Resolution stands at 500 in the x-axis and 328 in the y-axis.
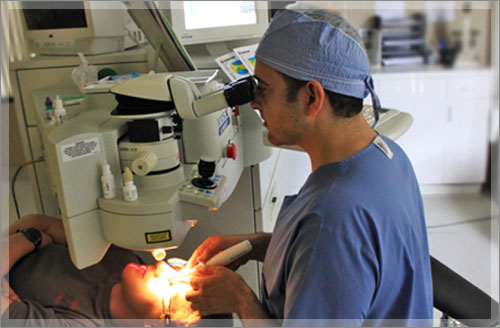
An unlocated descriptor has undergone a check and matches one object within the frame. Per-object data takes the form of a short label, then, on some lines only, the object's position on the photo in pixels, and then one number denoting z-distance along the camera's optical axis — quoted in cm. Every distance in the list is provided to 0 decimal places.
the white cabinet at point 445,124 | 268
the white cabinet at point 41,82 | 144
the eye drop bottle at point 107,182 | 102
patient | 131
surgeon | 80
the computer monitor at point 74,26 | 154
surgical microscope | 100
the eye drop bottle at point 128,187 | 102
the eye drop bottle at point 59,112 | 122
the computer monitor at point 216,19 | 140
